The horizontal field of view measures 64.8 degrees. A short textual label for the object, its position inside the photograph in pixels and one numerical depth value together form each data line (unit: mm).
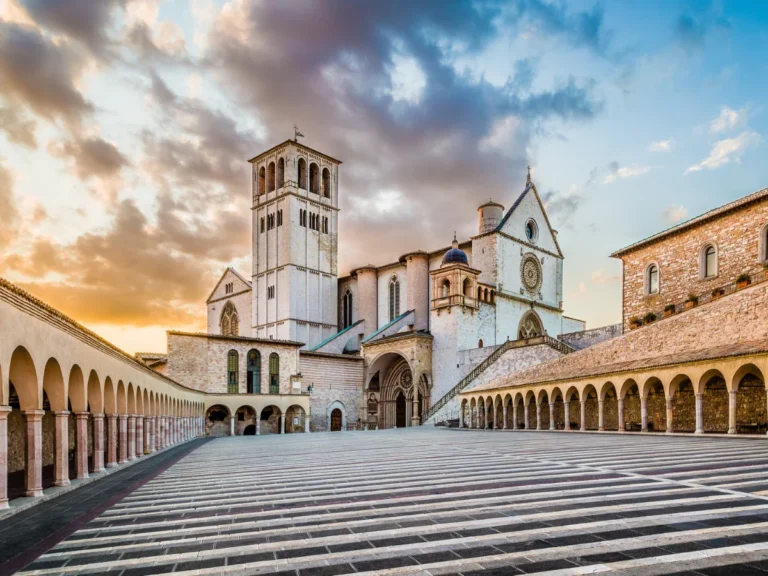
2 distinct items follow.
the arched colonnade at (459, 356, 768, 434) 20906
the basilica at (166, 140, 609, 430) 44969
